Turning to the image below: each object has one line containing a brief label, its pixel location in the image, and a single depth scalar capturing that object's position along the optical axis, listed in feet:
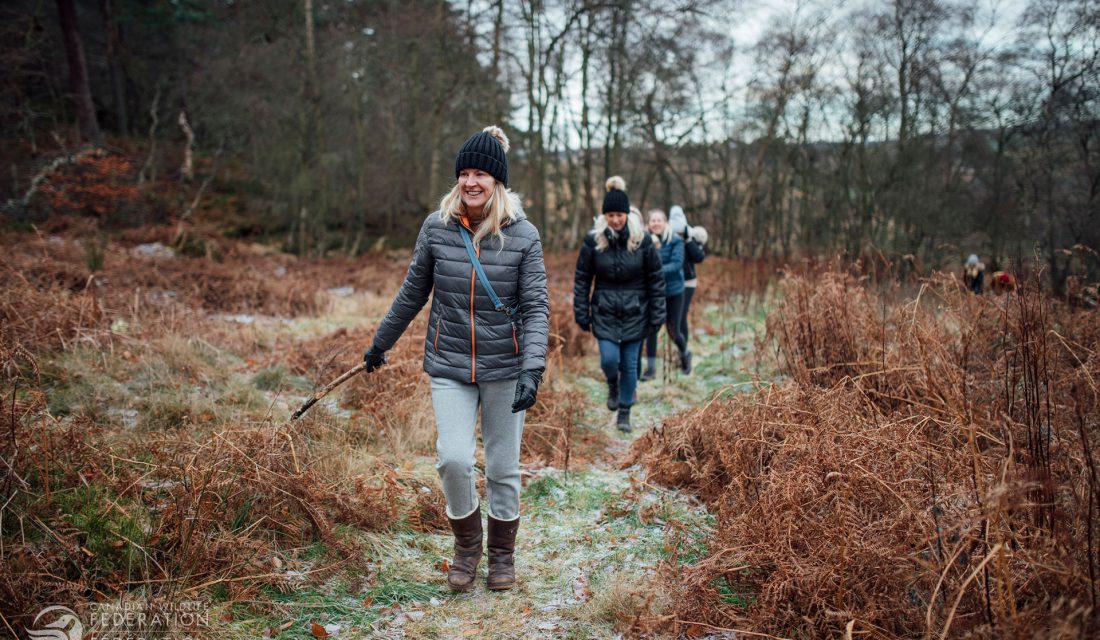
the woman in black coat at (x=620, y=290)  18.37
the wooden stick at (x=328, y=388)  11.16
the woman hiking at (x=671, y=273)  23.72
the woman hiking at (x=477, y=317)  9.81
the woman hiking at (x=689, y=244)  25.38
